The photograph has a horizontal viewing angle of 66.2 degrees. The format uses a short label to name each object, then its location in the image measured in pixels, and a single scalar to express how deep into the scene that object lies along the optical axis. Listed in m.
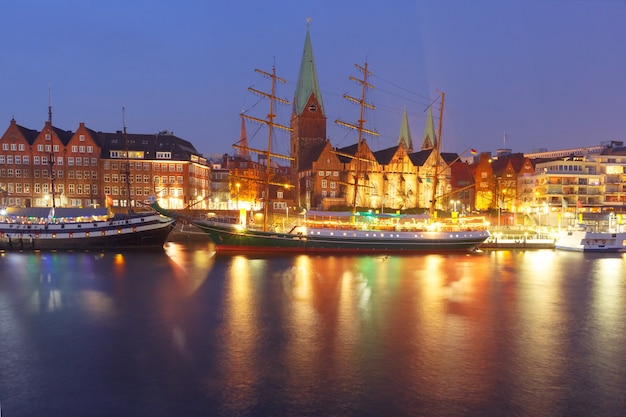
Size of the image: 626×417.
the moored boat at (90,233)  53.22
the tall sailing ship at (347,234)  51.38
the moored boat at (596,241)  57.03
